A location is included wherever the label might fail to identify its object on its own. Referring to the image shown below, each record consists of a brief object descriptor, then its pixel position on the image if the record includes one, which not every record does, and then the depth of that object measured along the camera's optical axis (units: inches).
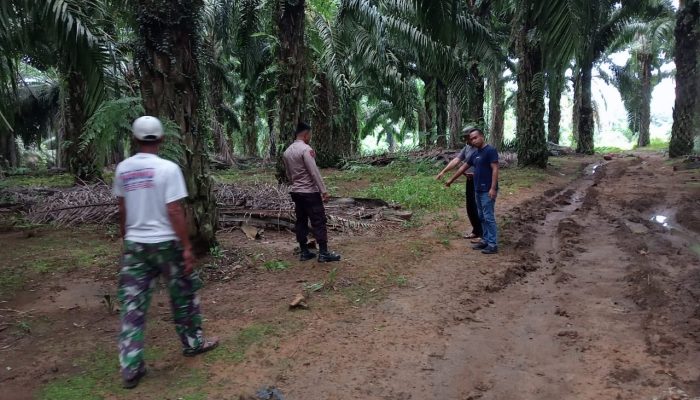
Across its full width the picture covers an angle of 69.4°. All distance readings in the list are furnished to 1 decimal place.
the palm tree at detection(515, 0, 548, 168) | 601.0
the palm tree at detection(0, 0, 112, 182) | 218.4
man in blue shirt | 265.0
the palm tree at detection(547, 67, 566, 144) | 1074.7
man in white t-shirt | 136.3
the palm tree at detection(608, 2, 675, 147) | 1096.2
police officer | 241.0
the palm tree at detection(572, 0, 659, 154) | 826.2
